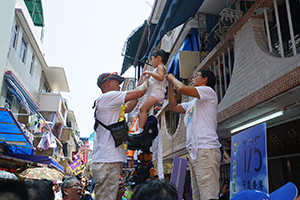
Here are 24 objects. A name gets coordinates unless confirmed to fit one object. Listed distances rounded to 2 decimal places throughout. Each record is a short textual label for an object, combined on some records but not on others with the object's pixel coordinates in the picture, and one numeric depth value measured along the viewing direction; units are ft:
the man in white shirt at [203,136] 11.82
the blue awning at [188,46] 29.35
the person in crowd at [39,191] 8.38
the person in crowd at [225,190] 25.86
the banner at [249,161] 9.59
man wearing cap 11.23
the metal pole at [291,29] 14.35
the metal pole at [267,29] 16.22
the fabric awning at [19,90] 45.96
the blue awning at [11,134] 31.63
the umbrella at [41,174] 38.76
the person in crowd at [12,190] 4.39
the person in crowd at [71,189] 16.88
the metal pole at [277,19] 15.42
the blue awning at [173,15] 18.35
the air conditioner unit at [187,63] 27.35
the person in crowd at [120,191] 14.33
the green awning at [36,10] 67.52
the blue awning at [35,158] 44.93
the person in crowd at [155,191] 5.60
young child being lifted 14.83
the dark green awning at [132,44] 44.89
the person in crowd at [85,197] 17.29
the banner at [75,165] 76.43
